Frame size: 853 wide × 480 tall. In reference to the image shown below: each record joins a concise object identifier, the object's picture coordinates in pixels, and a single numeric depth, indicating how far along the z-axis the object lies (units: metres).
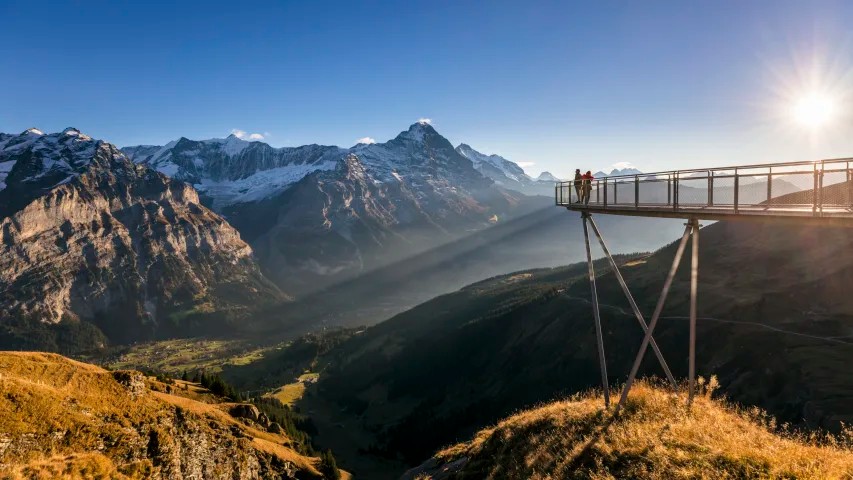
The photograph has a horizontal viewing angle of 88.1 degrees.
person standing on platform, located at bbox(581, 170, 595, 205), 32.19
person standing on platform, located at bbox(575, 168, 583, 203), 32.89
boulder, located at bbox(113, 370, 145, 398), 51.16
